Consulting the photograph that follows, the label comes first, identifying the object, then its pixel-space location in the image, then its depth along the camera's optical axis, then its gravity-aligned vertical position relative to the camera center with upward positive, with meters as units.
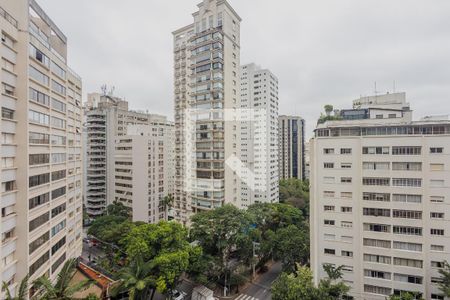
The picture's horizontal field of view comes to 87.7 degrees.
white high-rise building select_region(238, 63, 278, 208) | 52.81 +3.37
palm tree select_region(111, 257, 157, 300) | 18.81 -10.63
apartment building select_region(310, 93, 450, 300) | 21.34 -5.15
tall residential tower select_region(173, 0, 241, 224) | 37.34 +6.03
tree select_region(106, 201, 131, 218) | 46.41 -11.84
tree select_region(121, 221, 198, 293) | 20.61 -9.48
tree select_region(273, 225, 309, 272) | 28.86 -12.31
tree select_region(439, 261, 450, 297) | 18.12 -10.72
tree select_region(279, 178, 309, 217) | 54.19 -10.92
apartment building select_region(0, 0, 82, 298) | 15.01 +0.42
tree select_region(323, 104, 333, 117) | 31.72 +5.57
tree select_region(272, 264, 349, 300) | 17.06 -10.44
